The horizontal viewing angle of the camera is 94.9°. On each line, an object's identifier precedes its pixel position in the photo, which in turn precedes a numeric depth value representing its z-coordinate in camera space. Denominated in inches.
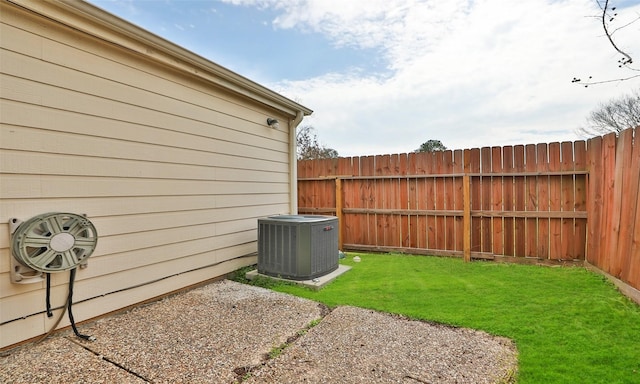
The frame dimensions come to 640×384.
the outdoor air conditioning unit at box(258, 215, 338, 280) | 139.5
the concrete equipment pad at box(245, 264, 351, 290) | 135.6
